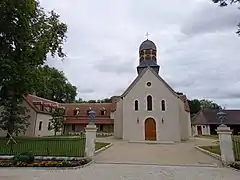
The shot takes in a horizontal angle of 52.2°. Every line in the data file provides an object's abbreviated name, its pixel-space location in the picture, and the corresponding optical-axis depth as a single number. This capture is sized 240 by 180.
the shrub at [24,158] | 11.11
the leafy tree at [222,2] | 9.49
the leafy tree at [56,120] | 33.16
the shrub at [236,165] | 10.86
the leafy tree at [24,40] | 16.27
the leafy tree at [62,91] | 53.05
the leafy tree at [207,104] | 86.80
